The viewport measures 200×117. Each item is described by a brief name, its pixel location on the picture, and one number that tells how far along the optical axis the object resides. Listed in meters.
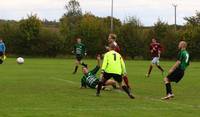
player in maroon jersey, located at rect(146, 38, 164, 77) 29.61
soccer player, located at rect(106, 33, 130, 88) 17.41
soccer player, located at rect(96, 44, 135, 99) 17.09
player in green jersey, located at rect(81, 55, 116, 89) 19.98
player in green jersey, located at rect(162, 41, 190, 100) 17.12
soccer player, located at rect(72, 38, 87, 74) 31.08
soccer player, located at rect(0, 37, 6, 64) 41.88
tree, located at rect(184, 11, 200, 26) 80.64
